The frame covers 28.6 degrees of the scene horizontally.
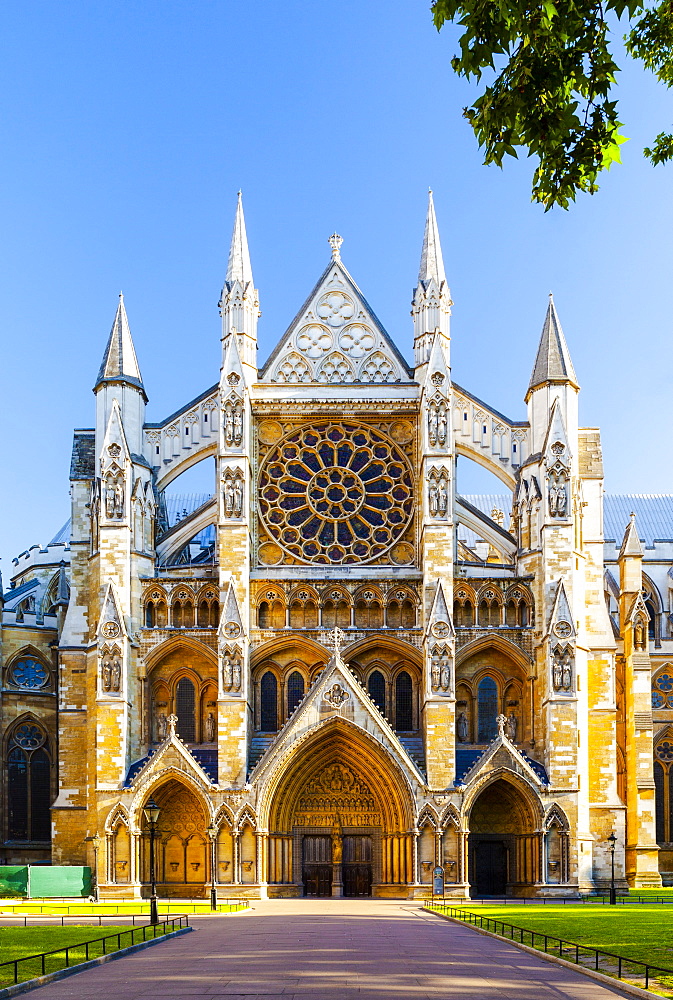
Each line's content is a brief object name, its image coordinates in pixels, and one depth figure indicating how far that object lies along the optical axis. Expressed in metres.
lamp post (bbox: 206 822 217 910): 45.64
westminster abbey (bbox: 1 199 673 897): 46.69
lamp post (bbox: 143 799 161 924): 36.97
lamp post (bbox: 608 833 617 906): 41.25
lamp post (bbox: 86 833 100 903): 46.21
